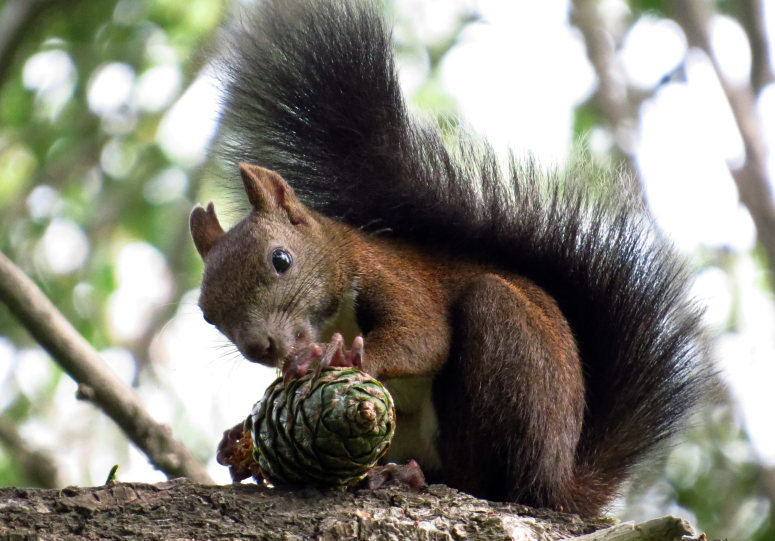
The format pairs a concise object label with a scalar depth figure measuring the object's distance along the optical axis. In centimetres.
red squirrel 477
